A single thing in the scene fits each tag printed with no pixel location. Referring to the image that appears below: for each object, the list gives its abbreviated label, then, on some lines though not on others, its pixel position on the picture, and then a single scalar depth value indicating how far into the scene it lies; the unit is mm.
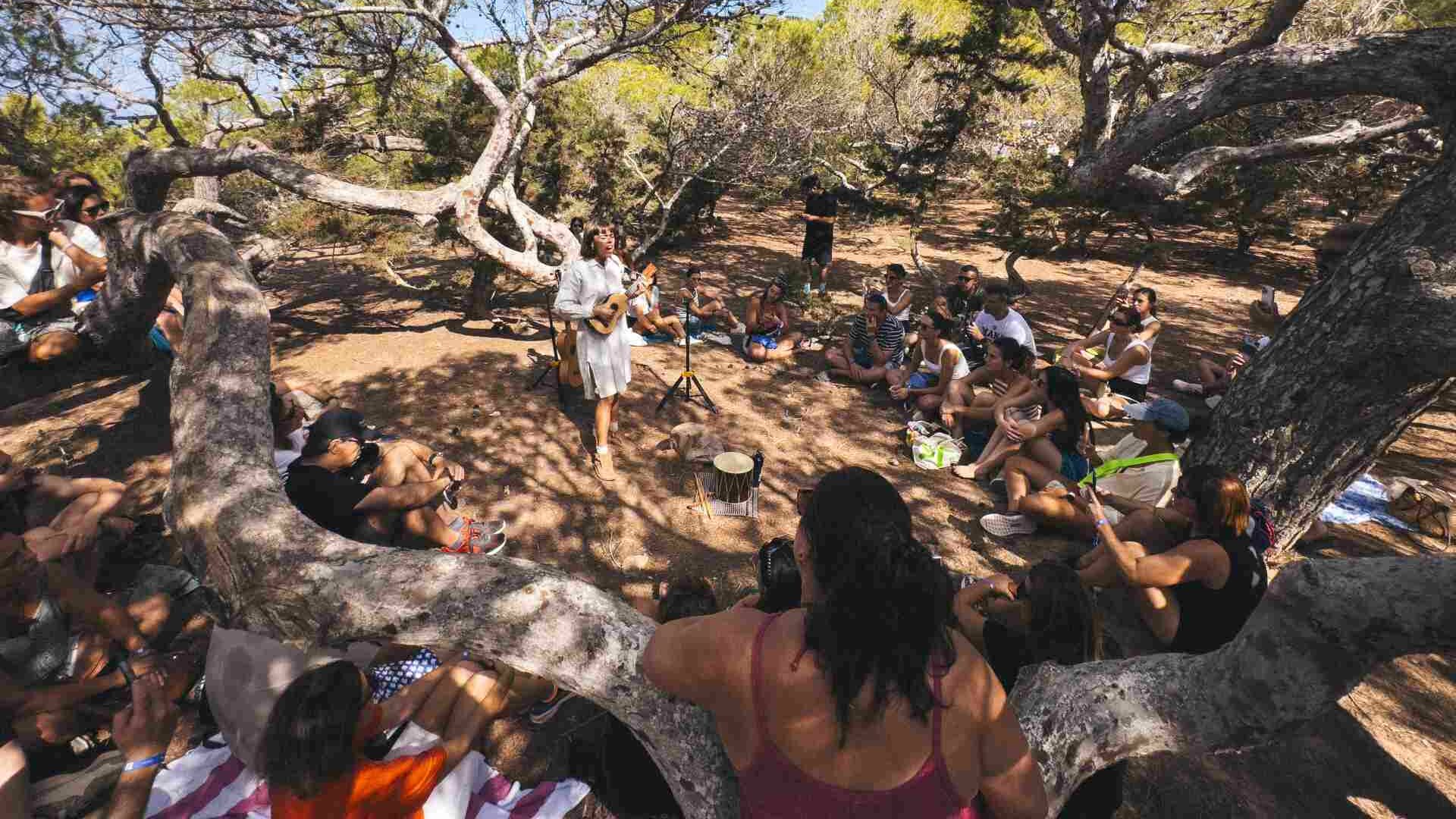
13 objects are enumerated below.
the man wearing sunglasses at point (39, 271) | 3301
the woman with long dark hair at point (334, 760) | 1790
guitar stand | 6347
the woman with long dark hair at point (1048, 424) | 4422
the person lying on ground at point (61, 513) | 3164
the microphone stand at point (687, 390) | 6290
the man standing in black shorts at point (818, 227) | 10375
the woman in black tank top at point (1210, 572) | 2871
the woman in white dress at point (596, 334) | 5012
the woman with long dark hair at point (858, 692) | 1252
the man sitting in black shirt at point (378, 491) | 3258
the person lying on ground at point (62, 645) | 2564
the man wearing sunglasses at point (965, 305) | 7203
